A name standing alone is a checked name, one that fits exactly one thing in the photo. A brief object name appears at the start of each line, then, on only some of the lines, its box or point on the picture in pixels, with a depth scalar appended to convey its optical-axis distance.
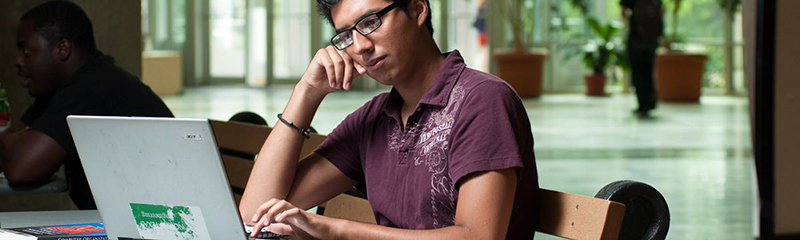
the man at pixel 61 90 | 3.49
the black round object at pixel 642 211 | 2.08
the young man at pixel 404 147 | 1.91
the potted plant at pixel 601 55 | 15.39
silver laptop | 1.75
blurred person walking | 12.38
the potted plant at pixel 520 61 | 15.08
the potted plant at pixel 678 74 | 14.55
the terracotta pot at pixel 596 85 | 15.46
